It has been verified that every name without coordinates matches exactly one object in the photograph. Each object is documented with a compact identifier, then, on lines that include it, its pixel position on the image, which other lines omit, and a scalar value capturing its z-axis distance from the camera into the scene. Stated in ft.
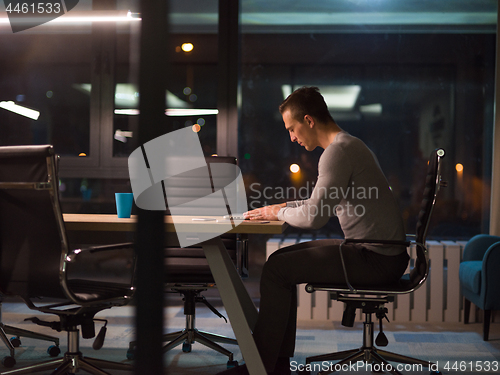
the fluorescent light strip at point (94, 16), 11.41
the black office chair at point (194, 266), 8.13
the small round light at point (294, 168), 13.06
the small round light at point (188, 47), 12.33
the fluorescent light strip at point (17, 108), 13.08
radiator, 11.03
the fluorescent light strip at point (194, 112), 12.42
